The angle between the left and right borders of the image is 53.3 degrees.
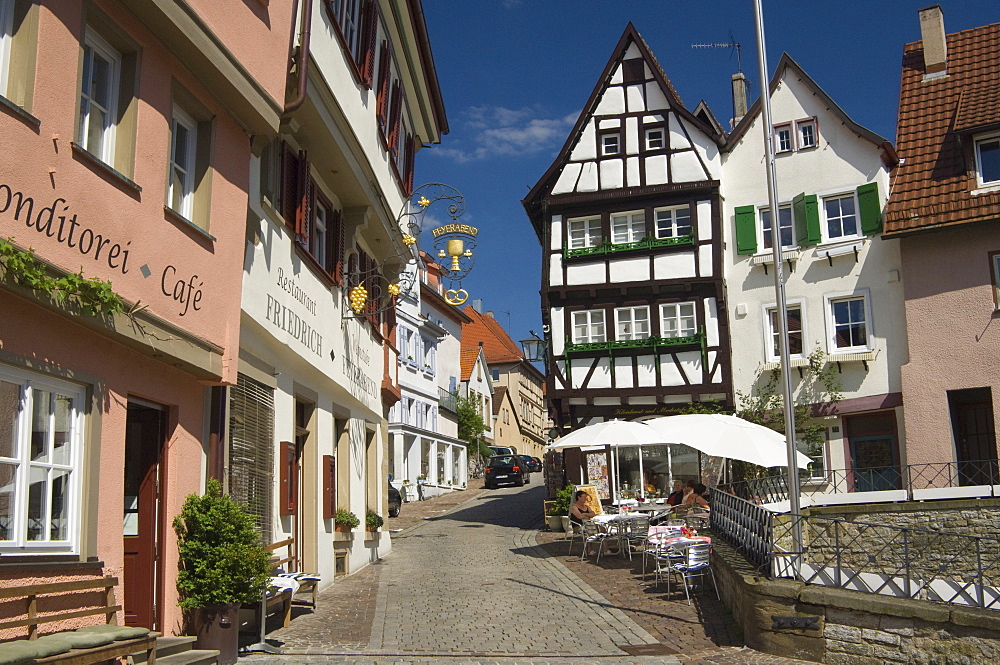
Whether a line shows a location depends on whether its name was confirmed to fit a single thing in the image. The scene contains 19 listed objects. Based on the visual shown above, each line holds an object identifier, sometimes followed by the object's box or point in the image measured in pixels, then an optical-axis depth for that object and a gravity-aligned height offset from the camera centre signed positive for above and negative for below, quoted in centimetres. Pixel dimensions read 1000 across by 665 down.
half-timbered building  2547 +567
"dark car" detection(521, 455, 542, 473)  4873 +69
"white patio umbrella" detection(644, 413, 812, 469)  1581 +53
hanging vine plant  611 +136
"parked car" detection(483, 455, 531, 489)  4006 +22
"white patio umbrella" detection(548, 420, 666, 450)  1702 +66
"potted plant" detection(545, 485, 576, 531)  2308 -80
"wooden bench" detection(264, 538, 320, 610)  1128 -104
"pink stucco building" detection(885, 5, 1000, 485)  2214 +395
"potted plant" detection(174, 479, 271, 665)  865 -71
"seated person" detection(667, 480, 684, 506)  1891 -46
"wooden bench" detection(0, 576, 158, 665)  629 -82
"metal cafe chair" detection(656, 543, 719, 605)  1266 -118
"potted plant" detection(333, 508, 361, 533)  1581 -60
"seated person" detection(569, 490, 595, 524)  1847 -65
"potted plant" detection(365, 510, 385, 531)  1786 -70
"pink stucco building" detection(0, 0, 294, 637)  657 +178
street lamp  2859 +371
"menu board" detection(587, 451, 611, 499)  2528 +4
